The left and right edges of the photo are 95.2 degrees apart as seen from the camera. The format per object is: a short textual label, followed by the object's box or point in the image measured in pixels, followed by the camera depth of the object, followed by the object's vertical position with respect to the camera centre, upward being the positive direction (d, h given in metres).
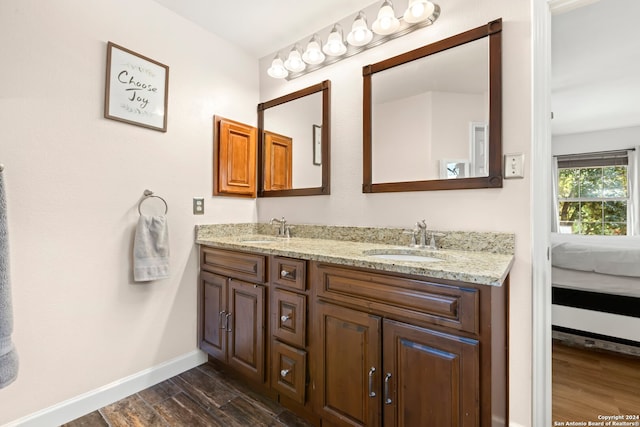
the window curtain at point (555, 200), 4.55 +0.27
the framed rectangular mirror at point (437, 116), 1.38 +0.53
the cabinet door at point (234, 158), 2.05 +0.42
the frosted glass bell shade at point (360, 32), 1.68 +1.07
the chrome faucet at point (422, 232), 1.50 -0.08
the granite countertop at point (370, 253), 0.94 -0.17
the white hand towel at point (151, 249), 1.61 -0.19
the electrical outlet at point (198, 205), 1.94 +0.07
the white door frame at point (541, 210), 1.23 +0.03
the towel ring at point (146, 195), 1.68 +0.12
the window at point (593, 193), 4.29 +0.36
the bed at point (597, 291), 2.02 -0.55
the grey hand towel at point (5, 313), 0.94 -0.33
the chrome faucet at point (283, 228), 2.12 -0.09
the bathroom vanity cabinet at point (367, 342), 0.93 -0.50
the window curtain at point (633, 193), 4.10 +0.34
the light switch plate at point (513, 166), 1.30 +0.23
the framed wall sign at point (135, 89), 1.56 +0.71
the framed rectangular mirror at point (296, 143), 1.97 +0.53
